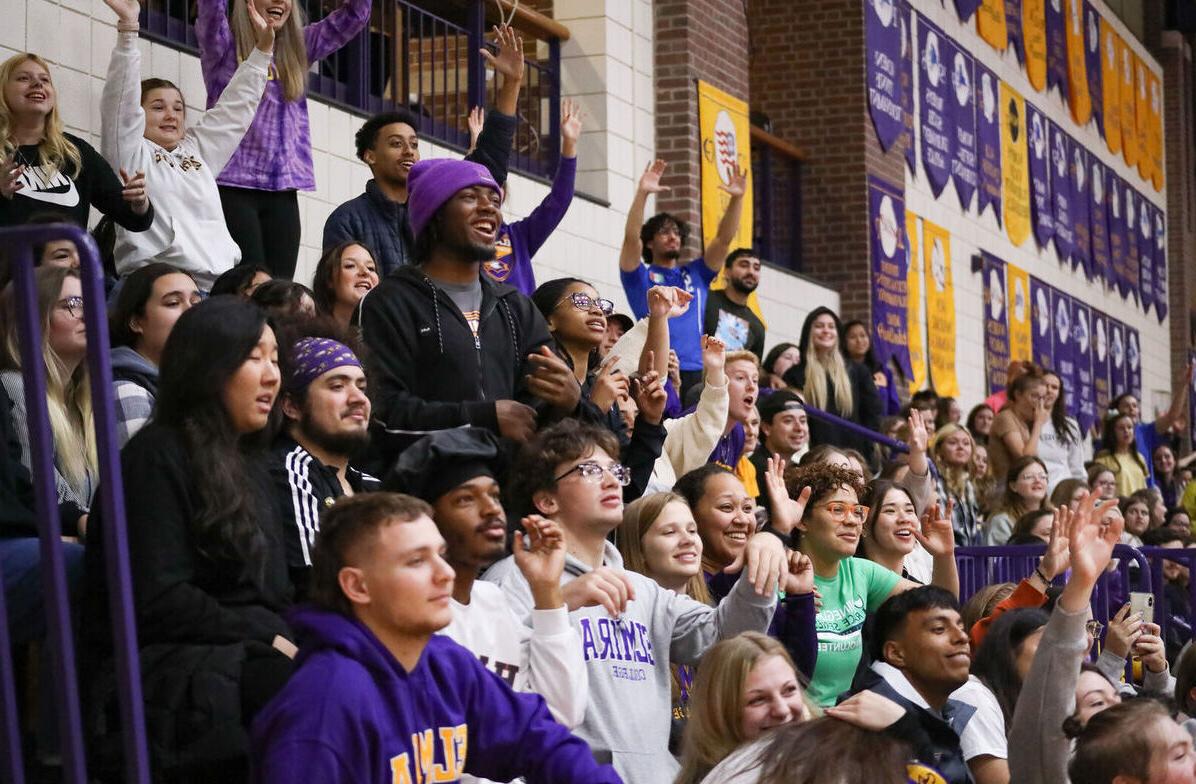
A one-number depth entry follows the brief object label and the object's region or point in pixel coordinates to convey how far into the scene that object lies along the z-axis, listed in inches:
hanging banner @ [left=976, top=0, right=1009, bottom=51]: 757.3
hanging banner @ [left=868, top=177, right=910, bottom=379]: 617.0
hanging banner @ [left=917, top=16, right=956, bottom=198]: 682.8
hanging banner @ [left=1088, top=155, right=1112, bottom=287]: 923.4
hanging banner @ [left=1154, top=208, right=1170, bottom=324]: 1061.1
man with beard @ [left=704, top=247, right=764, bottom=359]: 414.9
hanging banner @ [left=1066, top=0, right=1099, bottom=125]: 876.6
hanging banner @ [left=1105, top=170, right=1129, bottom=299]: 957.8
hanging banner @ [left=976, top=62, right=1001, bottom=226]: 753.0
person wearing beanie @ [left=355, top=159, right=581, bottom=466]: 201.5
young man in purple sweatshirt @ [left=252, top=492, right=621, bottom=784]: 122.5
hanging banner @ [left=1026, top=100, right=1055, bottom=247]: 829.2
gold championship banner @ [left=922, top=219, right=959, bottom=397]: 675.4
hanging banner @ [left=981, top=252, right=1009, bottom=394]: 749.9
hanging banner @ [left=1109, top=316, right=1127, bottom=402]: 933.2
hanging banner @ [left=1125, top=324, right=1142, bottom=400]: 968.3
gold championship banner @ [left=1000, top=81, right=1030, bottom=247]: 789.2
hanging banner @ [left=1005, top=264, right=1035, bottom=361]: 779.4
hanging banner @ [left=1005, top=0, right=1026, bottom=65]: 796.0
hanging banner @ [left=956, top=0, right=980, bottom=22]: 722.2
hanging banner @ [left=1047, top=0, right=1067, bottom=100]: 854.5
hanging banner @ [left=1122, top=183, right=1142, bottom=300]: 994.7
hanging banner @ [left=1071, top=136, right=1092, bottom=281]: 892.0
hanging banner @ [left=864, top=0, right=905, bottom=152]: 621.9
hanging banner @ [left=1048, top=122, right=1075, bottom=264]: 861.8
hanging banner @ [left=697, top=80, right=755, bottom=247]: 496.1
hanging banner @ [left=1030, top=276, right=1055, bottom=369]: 812.0
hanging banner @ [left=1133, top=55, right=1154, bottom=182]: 1027.3
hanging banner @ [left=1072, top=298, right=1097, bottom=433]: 861.2
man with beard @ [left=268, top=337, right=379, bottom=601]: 165.5
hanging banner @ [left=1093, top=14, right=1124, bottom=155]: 947.3
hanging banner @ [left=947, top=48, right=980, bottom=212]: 720.3
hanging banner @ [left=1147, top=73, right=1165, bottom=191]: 1067.8
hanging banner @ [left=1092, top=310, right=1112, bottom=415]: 899.4
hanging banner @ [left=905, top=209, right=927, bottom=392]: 649.0
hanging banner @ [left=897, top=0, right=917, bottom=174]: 658.2
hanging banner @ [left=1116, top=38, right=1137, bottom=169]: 987.9
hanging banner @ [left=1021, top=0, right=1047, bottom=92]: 820.6
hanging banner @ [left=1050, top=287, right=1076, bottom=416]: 836.0
